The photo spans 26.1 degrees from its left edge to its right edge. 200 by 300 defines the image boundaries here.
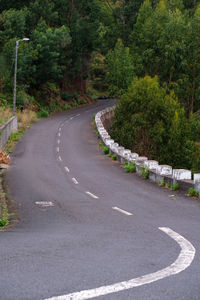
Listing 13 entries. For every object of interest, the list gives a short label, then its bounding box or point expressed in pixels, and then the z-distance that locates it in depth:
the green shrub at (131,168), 20.80
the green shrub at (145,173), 18.72
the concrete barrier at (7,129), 29.08
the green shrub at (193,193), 14.58
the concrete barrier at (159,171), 15.45
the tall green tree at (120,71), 62.12
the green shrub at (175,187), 15.87
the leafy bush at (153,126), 41.25
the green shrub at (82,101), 73.12
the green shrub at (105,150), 27.95
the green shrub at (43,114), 55.12
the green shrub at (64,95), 67.81
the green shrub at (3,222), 10.54
